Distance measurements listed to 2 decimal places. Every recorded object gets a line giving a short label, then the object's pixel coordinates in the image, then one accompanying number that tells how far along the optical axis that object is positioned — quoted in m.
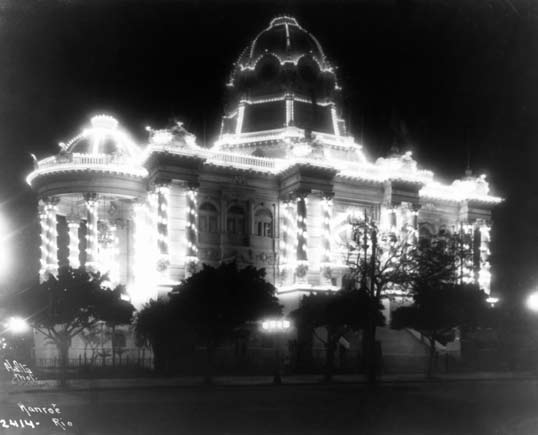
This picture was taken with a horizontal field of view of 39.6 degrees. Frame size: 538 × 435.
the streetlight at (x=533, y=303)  51.63
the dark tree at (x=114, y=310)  42.71
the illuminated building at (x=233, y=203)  55.03
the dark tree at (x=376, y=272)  39.72
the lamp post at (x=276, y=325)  39.69
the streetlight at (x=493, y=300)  62.72
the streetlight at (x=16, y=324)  40.78
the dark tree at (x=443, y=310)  46.97
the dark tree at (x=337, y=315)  43.31
